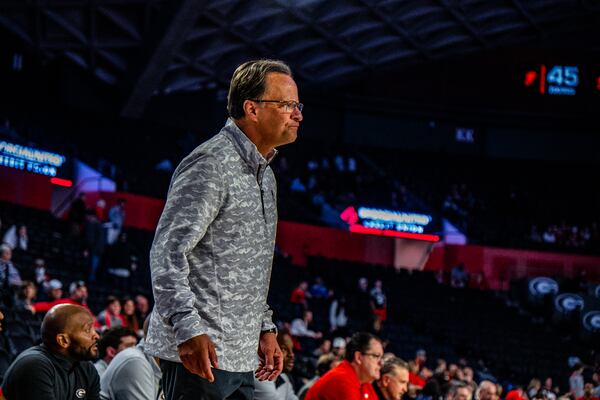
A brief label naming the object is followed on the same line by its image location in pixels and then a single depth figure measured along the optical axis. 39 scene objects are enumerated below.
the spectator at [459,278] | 25.36
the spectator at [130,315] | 9.71
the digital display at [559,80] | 31.55
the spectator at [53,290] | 10.75
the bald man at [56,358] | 4.40
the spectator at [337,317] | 18.41
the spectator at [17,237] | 14.37
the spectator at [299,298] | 18.36
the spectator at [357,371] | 6.21
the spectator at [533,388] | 12.46
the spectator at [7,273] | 10.46
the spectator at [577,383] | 14.83
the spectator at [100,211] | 18.14
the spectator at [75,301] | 10.48
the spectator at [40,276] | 12.65
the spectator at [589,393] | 10.44
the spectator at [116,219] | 17.08
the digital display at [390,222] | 26.36
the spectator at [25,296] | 9.85
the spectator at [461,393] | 8.09
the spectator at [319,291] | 20.30
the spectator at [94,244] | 15.47
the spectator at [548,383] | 16.93
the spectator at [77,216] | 17.25
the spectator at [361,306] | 20.25
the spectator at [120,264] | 15.50
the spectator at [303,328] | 16.64
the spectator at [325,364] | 8.79
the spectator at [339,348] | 10.06
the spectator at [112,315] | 9.89
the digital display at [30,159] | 18.80
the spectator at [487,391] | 8.45
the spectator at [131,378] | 5.34
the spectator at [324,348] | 13.39
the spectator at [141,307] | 10.55
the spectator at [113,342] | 6.22
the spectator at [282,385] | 6.14
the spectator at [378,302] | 20.56
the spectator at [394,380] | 7.04
